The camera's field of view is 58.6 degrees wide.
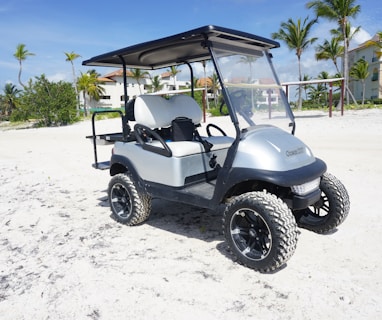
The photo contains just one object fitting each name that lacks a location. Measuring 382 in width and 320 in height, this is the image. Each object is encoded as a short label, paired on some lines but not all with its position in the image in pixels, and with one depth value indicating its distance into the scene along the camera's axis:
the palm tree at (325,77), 44.79
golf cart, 2.87
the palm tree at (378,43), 30.33
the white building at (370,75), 43.94
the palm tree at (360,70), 37.84
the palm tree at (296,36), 34.12
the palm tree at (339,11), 26.69
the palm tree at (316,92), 45.74
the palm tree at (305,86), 41.30
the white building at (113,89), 60.00
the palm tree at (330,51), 36.78
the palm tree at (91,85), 47.66
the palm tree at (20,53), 41.38
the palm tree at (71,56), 40.44
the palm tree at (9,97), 55.72
